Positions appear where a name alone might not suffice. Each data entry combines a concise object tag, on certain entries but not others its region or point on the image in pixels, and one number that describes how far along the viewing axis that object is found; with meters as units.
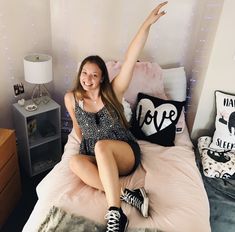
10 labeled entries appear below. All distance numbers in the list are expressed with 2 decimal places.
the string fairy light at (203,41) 1.84
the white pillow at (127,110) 1.85
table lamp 1.88
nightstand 2.01
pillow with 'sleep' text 1.71
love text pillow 1.79
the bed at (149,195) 1.17
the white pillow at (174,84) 2.04
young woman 1.34
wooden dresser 1.63
